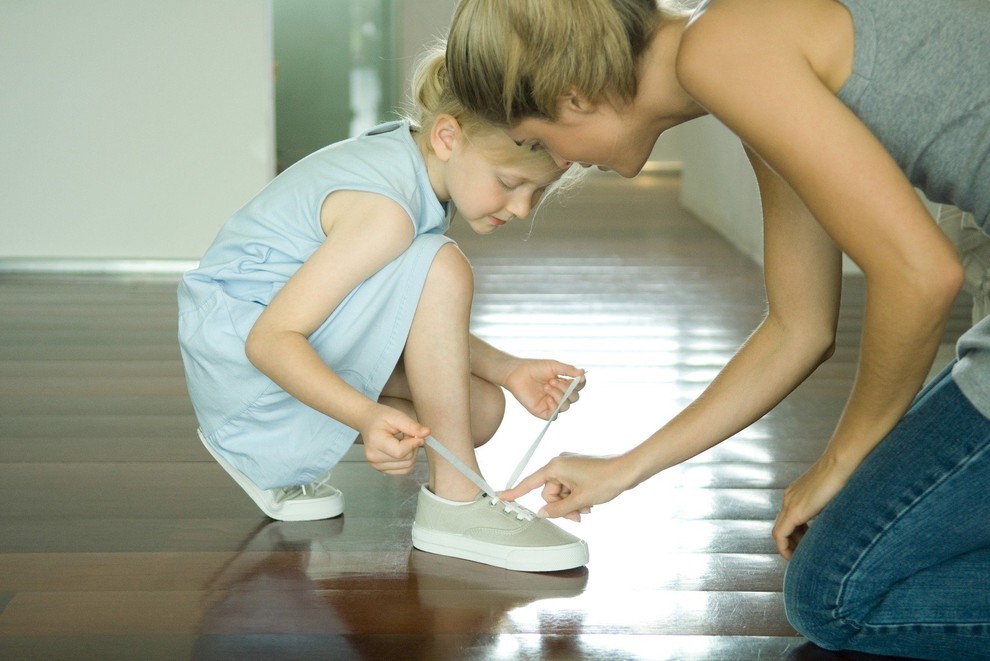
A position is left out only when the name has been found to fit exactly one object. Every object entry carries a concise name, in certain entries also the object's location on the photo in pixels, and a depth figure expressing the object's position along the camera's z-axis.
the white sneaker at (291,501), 1.43
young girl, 1.29
